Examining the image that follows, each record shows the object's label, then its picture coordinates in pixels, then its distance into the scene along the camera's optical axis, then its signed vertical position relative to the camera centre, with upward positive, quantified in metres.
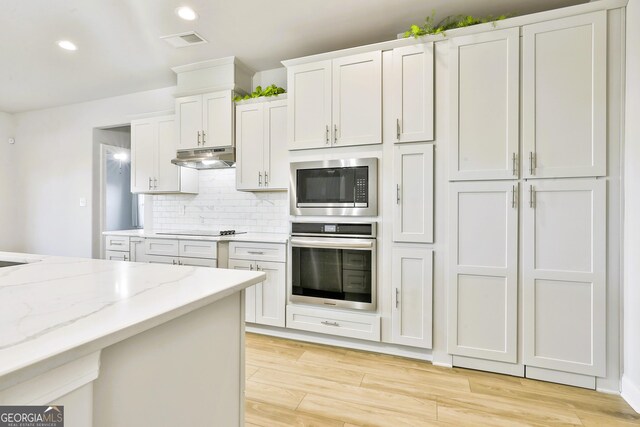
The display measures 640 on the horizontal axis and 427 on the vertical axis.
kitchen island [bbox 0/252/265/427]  0.56 -0.28
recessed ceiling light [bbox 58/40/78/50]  2.97 +1.58
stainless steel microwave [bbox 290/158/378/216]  2.62 +0.21
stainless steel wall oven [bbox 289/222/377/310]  2.61 -0.45
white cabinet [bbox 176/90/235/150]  3.35 +0.99
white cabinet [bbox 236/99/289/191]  3.16 +0.66
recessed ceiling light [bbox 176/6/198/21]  2.46 +1.56
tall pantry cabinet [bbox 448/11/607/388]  2.06 +0.08
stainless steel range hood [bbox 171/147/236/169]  3.36 +0.57
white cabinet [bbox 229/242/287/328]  2.89 -0.66
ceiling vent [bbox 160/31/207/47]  2.82 +1.56
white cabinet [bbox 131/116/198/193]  3.74 +0.61
